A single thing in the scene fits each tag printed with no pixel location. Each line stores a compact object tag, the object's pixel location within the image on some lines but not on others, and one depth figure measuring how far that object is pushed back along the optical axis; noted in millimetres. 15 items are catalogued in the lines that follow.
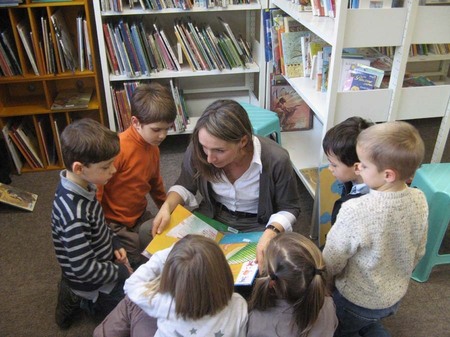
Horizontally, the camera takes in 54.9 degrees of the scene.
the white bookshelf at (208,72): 2545
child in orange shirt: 1665
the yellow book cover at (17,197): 2344
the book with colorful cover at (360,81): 1820
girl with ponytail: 1115
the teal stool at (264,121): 2268
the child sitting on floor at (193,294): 1062
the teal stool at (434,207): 1761
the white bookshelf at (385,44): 1657
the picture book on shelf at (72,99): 2639
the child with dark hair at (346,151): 1493
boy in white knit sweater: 1186
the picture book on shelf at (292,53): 2355
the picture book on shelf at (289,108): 2719
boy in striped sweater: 1401
